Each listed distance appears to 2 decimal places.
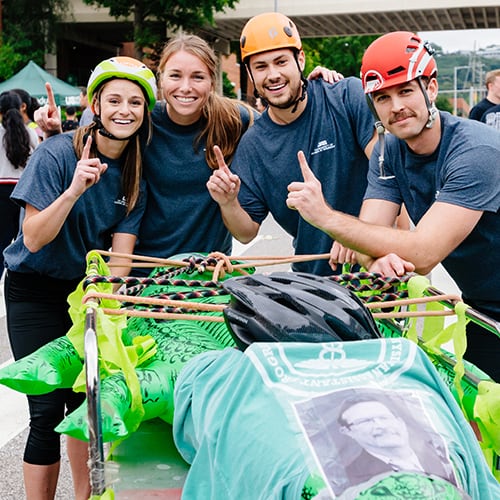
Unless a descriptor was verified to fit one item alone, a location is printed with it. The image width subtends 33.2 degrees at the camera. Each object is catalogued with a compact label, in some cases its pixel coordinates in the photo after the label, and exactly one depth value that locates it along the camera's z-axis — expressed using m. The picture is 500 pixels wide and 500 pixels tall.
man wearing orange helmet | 4.20
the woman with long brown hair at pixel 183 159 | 4.16
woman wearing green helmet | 3.78
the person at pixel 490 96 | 11.30
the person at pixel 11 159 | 8.70
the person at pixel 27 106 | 9.42
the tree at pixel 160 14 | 28.88
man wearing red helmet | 3.23
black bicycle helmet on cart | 2.11
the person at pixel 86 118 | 8.03
